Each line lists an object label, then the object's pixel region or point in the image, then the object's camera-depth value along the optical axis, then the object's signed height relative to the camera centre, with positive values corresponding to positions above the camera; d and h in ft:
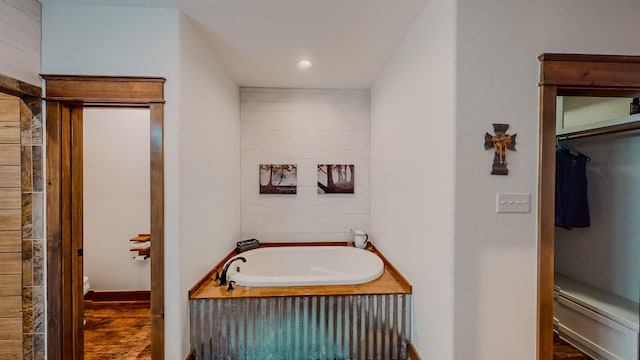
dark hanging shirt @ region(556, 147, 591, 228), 5.28 -0.27
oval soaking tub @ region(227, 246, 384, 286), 9.11 -3.02
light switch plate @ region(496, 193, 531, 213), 4.72 -0.42
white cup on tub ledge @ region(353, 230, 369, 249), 10.01 -2.35
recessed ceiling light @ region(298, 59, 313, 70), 8.16 +3.64
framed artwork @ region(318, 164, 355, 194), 10.71 -0.08
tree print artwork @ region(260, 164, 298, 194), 10.56 +0.00
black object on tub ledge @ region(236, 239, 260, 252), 9.61 -2.47
